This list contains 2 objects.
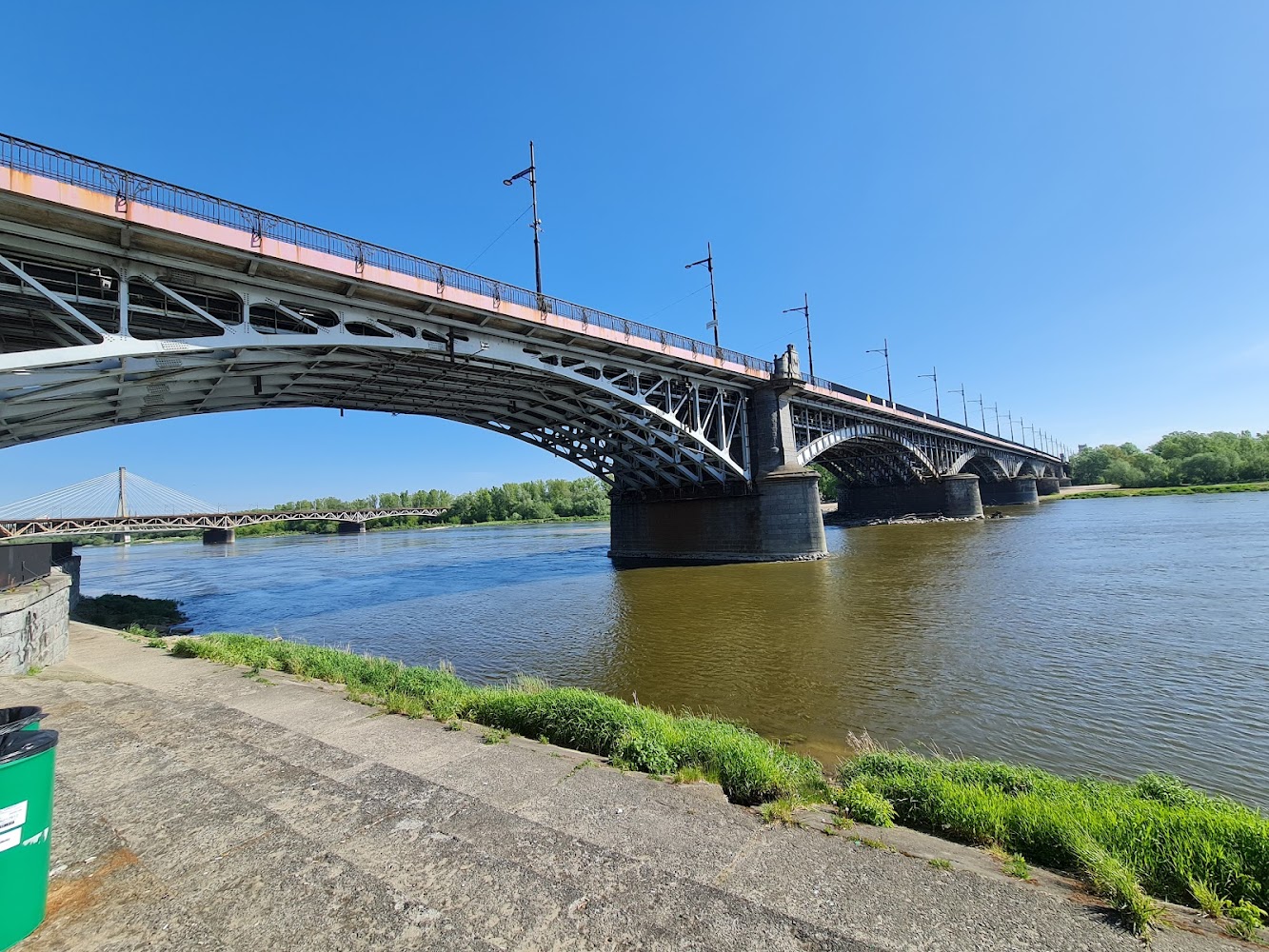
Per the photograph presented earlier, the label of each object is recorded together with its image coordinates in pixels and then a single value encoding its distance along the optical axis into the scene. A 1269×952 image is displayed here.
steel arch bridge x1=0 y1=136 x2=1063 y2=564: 11.43
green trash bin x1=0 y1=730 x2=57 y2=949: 2.23
